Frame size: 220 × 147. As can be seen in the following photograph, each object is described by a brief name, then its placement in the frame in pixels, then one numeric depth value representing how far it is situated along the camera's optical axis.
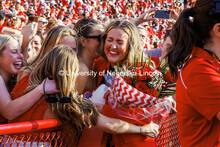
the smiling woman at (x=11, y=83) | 1.92
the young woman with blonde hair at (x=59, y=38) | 2.84
